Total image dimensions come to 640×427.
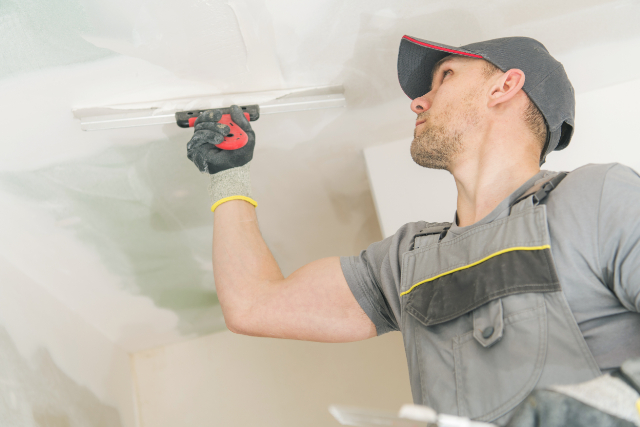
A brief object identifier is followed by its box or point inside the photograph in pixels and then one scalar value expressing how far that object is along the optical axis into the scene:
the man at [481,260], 0.91
